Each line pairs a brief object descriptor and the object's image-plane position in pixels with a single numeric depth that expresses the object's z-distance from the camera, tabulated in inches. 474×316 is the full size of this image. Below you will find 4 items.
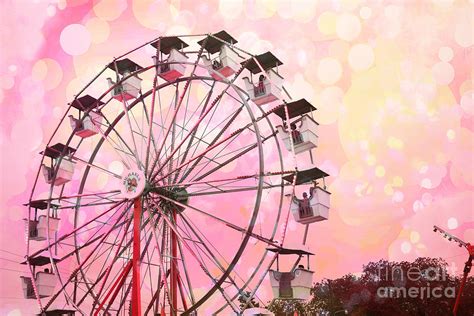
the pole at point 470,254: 1043.5
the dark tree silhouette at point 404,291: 1411.2
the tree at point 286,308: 1711.4
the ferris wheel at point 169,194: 621.6
